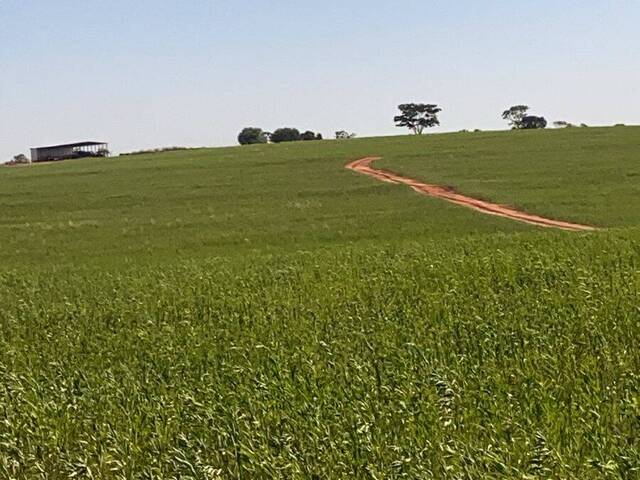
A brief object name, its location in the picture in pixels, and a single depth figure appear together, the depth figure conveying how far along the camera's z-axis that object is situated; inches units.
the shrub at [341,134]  4907.5
